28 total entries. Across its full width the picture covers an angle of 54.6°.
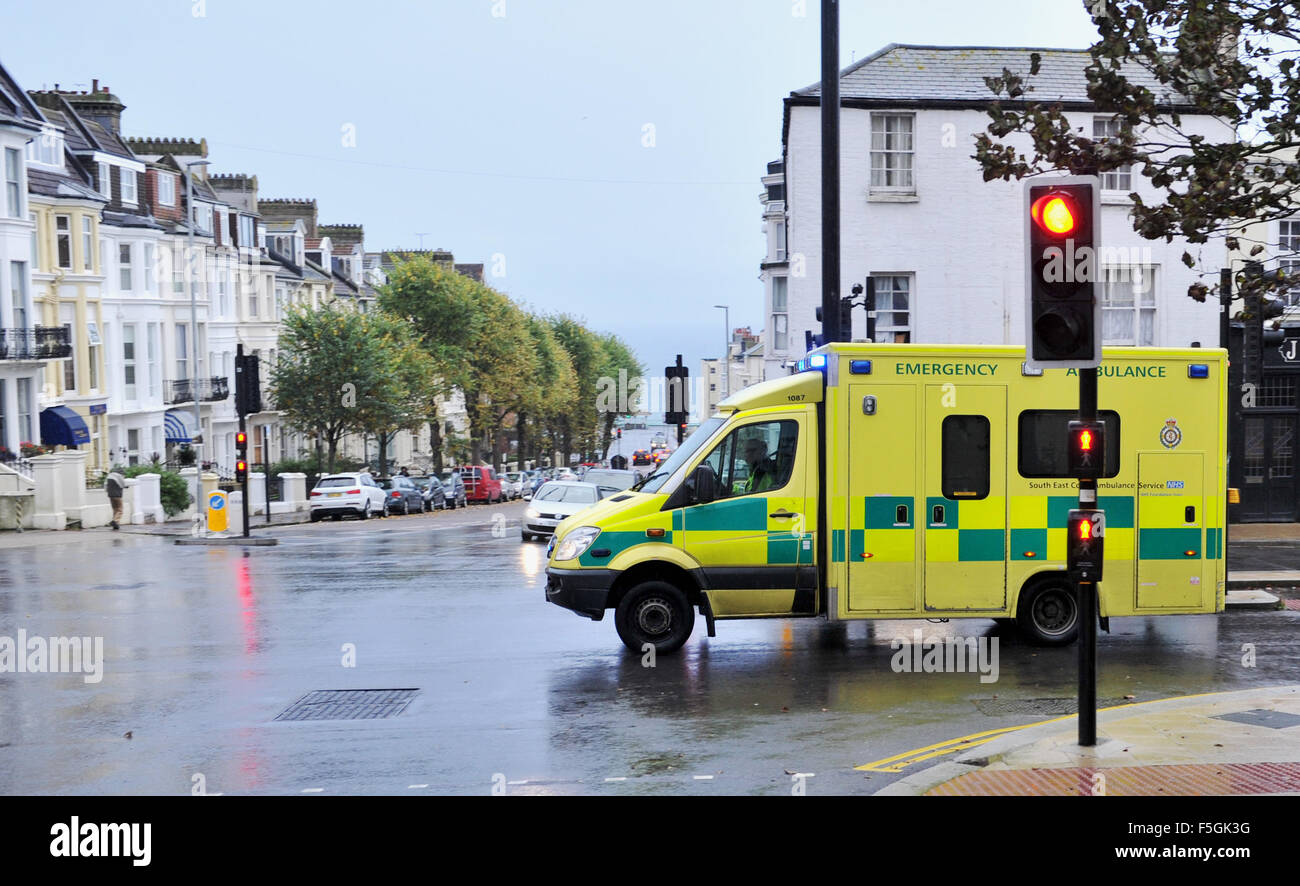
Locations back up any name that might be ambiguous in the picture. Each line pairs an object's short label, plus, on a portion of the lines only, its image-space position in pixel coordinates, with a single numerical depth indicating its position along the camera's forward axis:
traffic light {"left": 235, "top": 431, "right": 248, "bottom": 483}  30.23
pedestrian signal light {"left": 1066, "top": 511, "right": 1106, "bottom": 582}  8.02
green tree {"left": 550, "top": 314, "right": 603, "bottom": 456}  100.56
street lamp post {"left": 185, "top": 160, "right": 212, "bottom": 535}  30.93
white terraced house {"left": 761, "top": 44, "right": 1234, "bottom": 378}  27.09
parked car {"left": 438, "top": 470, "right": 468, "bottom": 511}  53.41
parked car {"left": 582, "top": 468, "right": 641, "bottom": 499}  34.56
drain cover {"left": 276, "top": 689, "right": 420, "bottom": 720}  10.41
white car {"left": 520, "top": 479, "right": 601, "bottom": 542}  29.11
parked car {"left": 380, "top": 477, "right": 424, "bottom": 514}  44.72
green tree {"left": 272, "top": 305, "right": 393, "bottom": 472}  51.09
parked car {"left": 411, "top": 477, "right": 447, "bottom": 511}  49.53
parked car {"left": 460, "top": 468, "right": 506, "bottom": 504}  58.73
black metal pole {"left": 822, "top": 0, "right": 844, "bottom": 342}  14.45
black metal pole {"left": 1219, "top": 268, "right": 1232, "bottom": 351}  10.73
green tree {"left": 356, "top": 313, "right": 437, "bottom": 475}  51.84
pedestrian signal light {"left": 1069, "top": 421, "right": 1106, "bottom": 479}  8.05
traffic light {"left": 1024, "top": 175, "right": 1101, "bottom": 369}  7.96
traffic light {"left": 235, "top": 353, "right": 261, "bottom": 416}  30.77
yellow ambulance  12.41
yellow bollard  30.83
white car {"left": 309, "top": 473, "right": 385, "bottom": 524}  40.47
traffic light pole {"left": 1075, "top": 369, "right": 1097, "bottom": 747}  8.03
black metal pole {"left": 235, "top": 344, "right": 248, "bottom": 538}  30.72
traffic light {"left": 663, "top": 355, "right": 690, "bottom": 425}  24.78
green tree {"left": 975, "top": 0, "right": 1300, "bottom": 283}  9.10
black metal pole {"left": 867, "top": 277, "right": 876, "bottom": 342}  23.65
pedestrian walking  32.97
